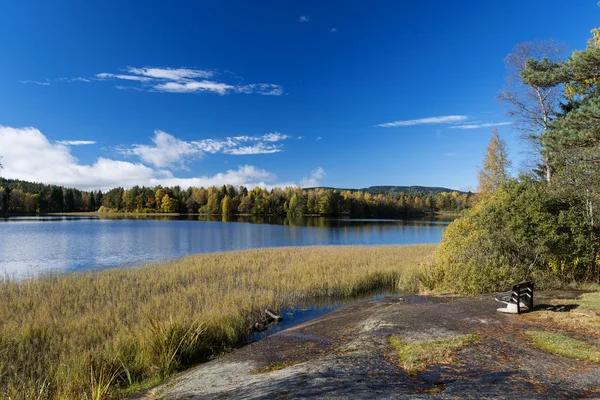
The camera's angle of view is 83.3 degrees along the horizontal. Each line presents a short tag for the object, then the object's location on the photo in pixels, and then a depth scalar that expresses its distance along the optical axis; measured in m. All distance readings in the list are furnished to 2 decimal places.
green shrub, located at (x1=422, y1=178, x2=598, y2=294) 14.46
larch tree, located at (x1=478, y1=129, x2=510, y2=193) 38.66
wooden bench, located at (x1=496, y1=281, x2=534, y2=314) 10.45
